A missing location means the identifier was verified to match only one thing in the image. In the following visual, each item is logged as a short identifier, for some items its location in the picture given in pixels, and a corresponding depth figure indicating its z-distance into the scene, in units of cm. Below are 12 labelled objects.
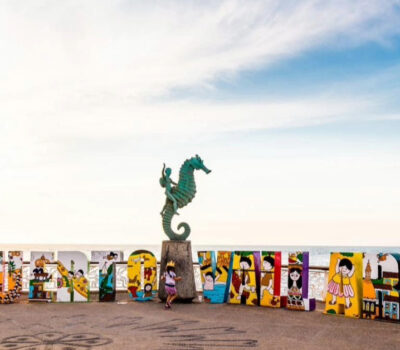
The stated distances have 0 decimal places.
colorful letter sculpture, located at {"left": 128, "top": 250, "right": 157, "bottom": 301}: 1505
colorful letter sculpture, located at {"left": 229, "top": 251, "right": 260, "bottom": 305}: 1421
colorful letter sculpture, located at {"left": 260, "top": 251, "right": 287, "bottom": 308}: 1381
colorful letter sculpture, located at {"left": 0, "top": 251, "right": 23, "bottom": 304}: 1459
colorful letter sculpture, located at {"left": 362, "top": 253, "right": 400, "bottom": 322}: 1172
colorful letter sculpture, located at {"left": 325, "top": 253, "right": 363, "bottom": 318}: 1233
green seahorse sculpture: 1527
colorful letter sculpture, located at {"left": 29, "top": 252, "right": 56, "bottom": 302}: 1483
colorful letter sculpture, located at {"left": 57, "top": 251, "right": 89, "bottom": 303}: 1483
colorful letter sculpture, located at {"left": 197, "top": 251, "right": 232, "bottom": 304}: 1470
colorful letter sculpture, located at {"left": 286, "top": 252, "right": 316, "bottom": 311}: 1323
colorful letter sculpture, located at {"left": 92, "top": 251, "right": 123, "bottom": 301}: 1495
